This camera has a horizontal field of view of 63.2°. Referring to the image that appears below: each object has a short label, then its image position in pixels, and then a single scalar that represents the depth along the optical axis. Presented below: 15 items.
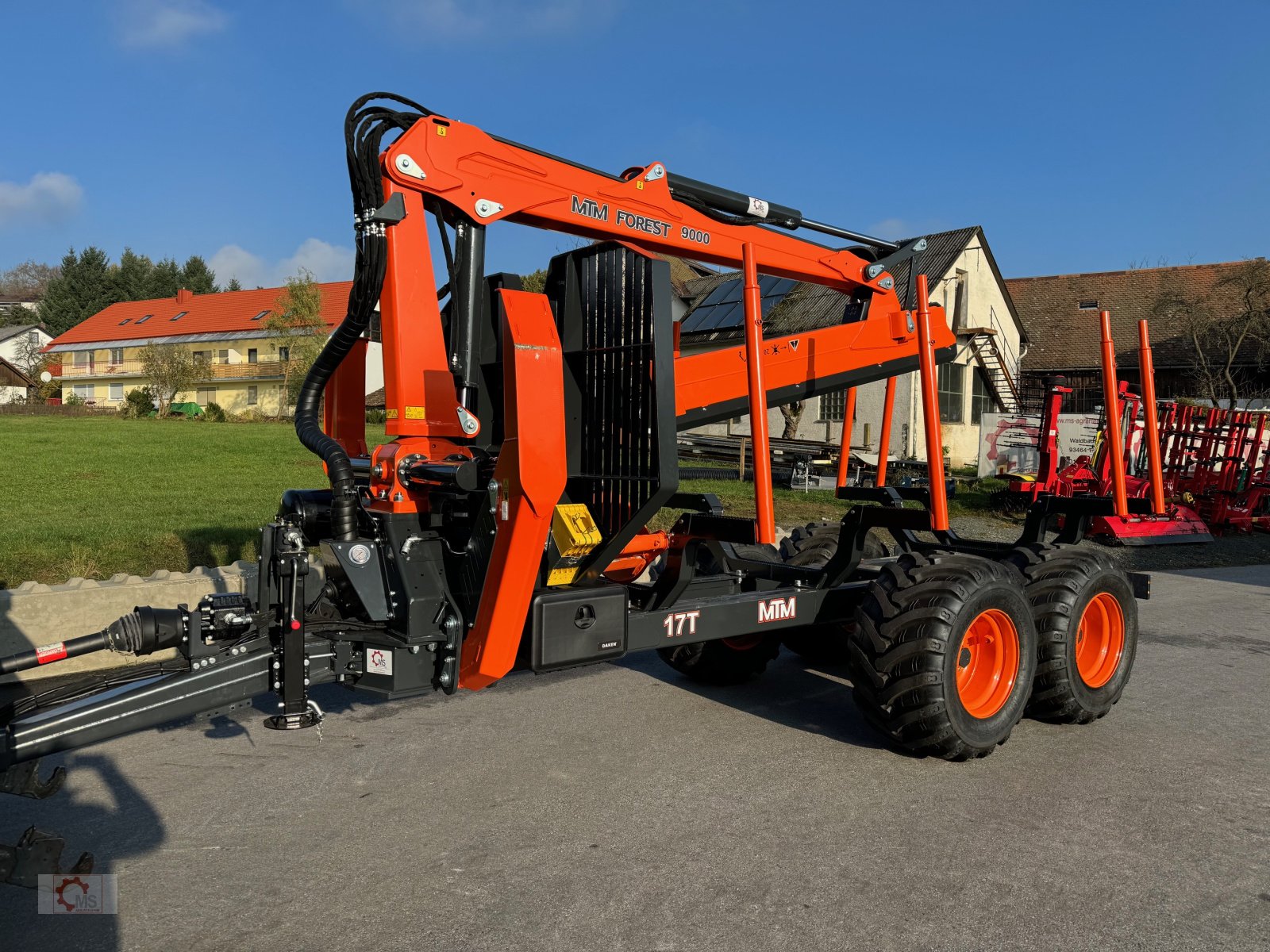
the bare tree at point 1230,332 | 30.17
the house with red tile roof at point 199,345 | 58.91
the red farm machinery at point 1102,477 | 14.93
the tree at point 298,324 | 46.62
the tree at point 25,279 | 118.44
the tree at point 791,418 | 26.52
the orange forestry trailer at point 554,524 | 4.12
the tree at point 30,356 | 73.56
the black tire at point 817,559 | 7.27
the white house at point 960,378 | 27.19
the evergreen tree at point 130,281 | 85.44
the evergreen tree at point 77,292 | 84.81
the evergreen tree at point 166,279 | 87.88
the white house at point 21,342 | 80.31
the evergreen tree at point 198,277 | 93.00
